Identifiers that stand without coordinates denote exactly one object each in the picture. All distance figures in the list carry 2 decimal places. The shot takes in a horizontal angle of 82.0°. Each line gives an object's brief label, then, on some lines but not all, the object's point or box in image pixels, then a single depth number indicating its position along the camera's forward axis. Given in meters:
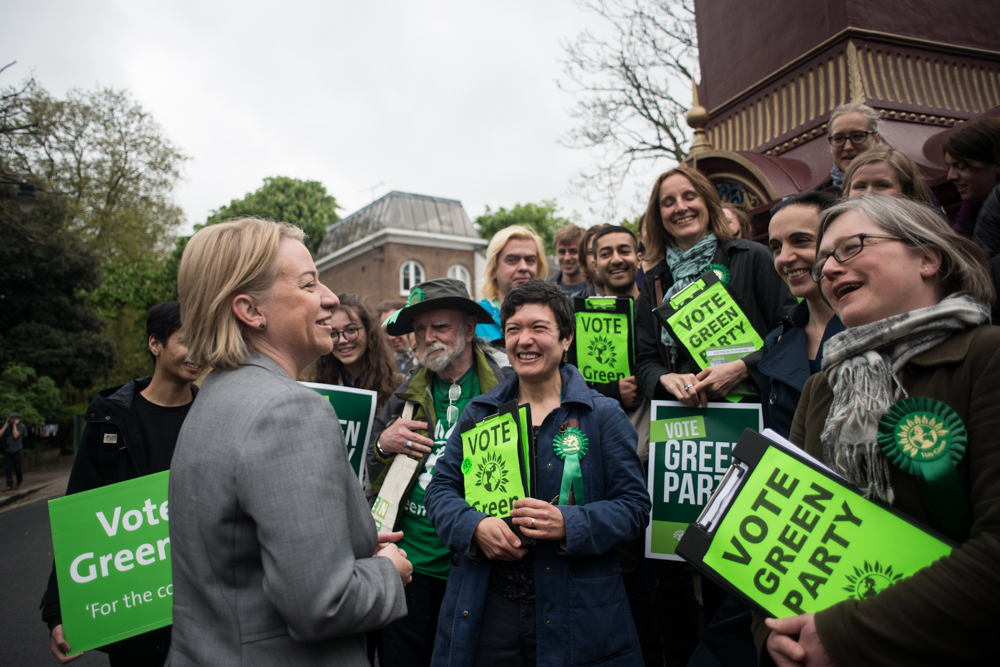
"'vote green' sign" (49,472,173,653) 2.58
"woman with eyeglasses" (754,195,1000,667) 1.29
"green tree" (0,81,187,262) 26.02
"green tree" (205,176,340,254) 36.38
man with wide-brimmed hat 2.95
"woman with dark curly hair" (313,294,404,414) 4.05
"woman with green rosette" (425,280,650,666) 2.20
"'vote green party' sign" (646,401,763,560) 2.88
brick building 31.42
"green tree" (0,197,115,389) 20.00
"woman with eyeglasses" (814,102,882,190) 3.61
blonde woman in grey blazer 1.43
